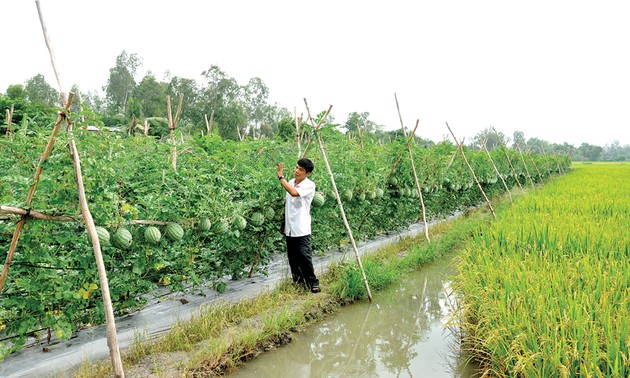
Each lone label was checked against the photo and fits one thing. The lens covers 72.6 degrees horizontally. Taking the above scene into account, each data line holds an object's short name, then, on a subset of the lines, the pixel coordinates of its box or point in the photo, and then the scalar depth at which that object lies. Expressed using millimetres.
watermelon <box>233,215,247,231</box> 4691
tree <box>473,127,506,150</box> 79125
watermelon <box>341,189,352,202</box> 6918
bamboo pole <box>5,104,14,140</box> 4181
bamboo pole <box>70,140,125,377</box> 2992
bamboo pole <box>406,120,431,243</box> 8359
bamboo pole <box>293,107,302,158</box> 6262
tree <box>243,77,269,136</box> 50125
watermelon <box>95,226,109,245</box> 3262
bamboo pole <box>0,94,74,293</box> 2797
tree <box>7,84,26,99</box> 37469
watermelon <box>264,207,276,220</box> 5441
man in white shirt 5188
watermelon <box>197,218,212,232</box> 4258
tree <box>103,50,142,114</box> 47281
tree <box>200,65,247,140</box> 36562
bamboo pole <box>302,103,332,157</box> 6028
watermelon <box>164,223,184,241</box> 3971
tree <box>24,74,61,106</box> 48969
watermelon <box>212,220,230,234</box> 4453
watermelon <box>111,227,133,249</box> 3469
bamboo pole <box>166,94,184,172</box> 4293
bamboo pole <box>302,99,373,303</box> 5594
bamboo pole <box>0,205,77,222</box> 2750
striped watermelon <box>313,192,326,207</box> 6055
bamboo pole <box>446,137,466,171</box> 10411
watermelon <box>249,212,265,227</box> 5142
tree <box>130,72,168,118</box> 41222
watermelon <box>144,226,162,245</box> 3757
